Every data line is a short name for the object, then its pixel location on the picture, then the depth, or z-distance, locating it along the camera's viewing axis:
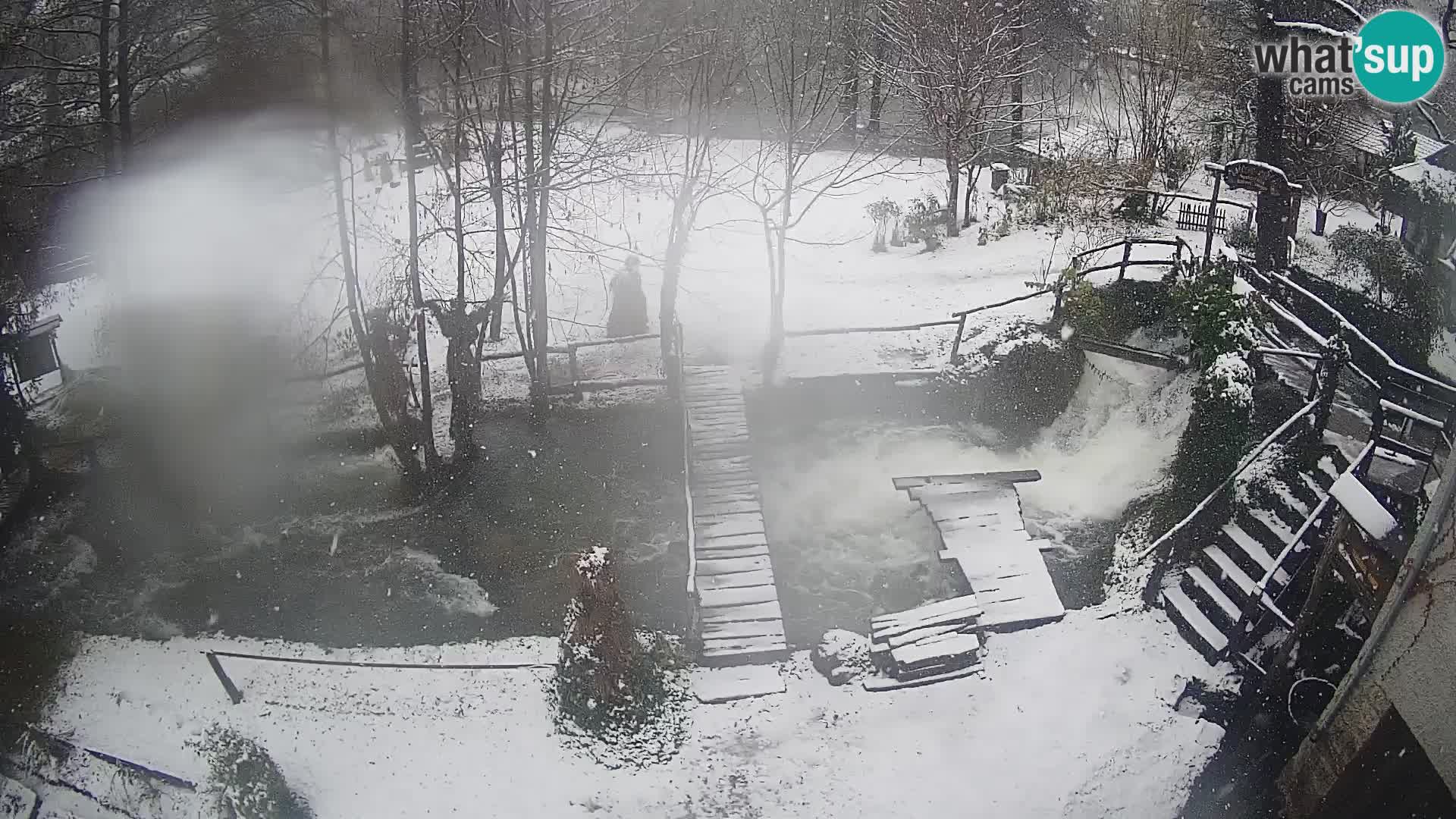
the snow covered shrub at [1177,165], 22.73
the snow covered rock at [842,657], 9.98
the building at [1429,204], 16.09
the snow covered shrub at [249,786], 8.51
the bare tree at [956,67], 20.47
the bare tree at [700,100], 15.27
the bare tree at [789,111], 16.14
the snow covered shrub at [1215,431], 10.29
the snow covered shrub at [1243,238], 17.09
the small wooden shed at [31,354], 15.23
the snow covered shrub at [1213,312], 11.26
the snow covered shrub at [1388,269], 14.57
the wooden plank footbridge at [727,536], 10.58
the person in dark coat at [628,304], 17.17
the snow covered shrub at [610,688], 9.26
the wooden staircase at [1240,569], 8.94
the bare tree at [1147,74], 22.30
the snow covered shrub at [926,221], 21.00
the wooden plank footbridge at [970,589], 9.84
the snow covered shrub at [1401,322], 13.69
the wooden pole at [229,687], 10.12
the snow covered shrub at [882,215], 21.12
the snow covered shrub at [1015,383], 14.48
